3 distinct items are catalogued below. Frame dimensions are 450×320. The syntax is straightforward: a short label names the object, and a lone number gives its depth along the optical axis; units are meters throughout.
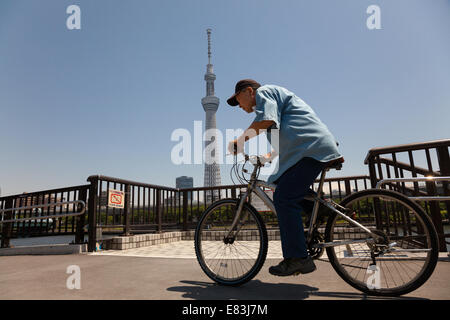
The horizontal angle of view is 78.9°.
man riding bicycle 2.17
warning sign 5.66
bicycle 2.02
